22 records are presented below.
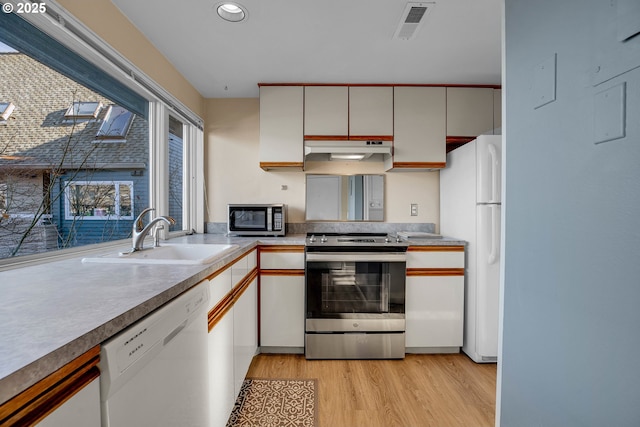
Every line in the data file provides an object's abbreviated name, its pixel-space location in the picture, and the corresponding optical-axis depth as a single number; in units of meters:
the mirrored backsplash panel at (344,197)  2.92
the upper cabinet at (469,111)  2.66
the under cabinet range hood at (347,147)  2.55
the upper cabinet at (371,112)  2.60
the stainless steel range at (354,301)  2.29
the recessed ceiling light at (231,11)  1.63
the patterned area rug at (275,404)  1.63
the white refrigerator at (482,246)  2.20
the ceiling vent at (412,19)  1.62
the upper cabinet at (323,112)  2.59
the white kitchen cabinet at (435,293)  2.37
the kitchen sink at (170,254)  1.25
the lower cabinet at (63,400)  0.44
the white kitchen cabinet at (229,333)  1.31
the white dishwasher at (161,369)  0.64
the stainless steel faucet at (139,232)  1.54
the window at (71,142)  1.16
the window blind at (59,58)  1.15
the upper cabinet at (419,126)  2.63
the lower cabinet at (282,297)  2.35
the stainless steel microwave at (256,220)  2.54
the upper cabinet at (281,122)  2.58
